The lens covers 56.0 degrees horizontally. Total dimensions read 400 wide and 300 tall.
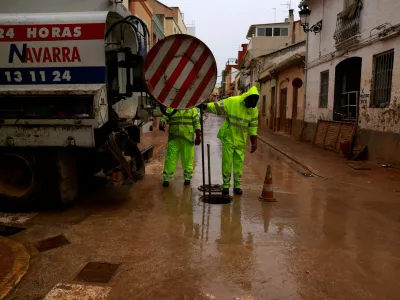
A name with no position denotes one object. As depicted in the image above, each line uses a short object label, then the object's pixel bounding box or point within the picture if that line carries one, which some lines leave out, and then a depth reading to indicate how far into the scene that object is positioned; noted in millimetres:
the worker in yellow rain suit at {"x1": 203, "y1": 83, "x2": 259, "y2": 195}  6133
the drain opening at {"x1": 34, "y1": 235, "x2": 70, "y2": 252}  4008
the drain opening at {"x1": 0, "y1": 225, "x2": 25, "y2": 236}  4504
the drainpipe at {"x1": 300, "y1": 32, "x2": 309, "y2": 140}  16328
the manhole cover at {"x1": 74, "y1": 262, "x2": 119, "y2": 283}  3328
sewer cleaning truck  4727
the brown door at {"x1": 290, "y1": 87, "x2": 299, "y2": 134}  18672
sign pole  5602
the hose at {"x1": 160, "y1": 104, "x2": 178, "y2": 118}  5863
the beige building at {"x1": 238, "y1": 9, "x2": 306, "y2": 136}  18625
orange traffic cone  6121
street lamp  14555
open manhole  5991
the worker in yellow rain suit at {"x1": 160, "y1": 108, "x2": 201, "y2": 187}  6688
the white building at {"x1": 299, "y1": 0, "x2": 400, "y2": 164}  9477
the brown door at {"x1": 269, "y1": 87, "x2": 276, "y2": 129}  24817
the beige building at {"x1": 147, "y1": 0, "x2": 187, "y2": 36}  30816
